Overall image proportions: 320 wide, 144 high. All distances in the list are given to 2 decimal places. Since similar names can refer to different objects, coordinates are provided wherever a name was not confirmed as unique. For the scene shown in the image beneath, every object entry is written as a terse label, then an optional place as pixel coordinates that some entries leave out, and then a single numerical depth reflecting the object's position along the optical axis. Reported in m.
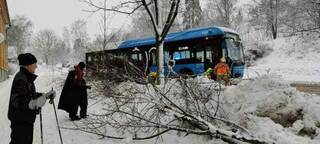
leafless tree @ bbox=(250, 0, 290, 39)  28.26
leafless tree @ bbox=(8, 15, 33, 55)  48.32
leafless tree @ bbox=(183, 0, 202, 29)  19.89
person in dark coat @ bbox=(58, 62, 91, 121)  5.69
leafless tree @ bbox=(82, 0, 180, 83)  8.55
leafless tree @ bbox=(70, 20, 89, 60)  10.05
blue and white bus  10.95
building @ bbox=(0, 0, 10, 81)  19.39
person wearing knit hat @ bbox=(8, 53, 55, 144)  2.86
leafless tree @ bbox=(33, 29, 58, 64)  47.79
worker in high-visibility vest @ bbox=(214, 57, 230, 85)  7.78
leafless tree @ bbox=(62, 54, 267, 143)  3.71
